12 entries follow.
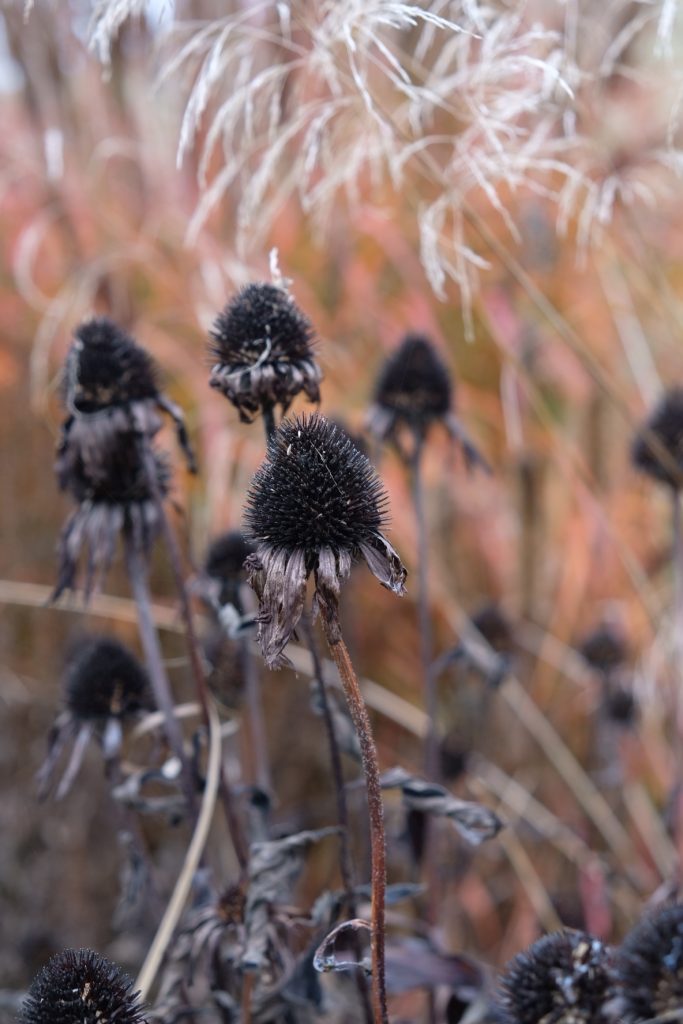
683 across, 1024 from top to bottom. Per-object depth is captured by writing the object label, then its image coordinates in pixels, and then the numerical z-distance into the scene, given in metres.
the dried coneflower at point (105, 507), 1.12
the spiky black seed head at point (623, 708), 1.37
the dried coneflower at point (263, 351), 1.07
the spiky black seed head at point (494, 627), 1.37
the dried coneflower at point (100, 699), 1.15
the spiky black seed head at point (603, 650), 1.33
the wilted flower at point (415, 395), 1.20
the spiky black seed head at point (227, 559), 1.17
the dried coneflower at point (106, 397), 1.10
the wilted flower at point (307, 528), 0.99
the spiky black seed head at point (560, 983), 1.02
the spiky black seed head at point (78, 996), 0.98
